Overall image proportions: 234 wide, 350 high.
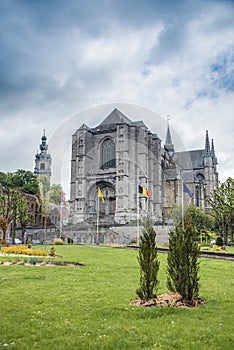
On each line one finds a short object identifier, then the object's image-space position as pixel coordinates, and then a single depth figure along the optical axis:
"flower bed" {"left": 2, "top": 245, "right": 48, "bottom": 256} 23.59
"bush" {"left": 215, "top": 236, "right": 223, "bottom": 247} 37.41
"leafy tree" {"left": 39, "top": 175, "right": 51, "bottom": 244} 47.59
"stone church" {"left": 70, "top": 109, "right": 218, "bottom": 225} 67.19
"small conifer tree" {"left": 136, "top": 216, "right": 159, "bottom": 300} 9.09
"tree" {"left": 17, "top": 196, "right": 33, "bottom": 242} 44.41
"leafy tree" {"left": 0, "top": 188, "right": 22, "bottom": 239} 43.84
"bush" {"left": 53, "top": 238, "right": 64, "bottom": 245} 41.09
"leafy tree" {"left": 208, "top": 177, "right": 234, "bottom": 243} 37.19
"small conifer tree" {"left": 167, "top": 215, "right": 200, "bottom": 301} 8.91
